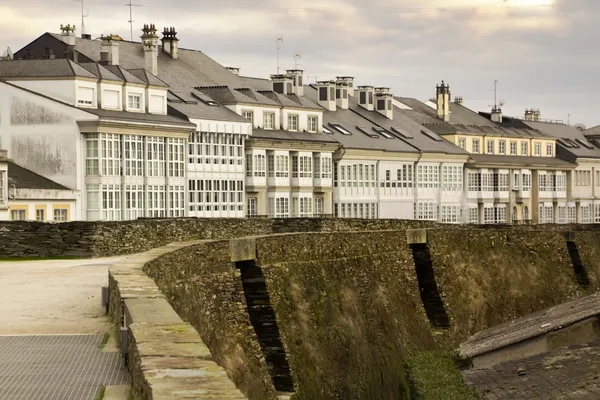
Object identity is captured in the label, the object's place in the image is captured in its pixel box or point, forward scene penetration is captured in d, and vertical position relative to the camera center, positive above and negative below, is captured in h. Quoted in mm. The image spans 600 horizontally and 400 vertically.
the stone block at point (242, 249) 44080 -1445
